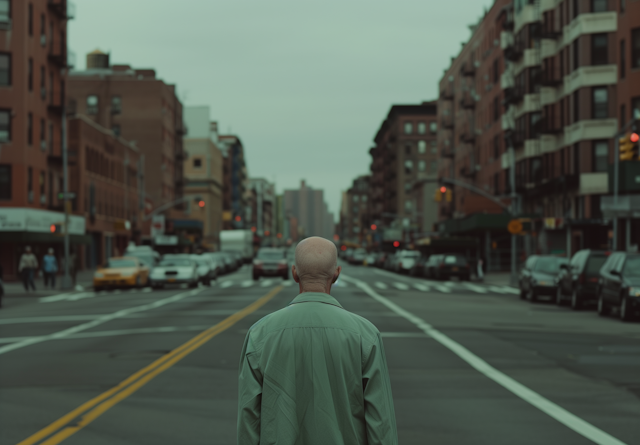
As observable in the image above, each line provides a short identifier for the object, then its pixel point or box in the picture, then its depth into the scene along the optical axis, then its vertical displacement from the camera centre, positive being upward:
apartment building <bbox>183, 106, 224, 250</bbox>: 134.00 +11.43
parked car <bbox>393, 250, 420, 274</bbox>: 69.38 -1.23
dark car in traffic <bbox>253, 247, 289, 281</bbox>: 53.38 -1.22
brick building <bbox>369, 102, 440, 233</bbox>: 142.25 +14.70
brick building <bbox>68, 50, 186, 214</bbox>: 97.06 +14.39
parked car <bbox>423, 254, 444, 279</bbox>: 55.87 -1.34
